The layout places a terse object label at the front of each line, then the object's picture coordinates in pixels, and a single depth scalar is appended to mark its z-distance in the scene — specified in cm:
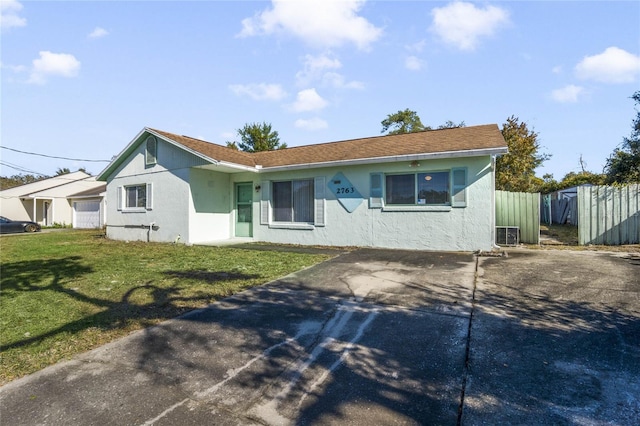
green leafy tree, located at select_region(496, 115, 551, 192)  1891
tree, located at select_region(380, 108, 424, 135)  3678
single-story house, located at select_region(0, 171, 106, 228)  2923
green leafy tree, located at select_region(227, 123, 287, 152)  3562
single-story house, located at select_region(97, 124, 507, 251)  928
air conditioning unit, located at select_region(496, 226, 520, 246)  1011
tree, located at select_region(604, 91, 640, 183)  1554
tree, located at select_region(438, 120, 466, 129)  3431
